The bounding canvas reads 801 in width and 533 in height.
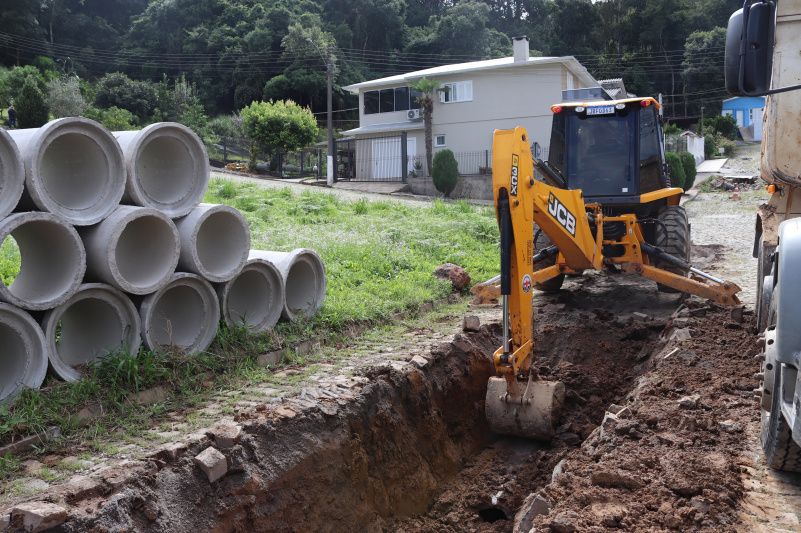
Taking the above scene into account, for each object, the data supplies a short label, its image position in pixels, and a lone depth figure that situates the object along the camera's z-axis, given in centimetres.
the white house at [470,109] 3028
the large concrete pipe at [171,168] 649
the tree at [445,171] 2697
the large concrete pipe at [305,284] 791
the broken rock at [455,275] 1034
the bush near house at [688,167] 2934
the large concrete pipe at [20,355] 514
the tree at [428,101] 3088
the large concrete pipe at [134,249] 571
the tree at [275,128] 3064
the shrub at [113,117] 2988
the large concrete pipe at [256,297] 722
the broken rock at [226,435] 496
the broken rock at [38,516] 389
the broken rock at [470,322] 783
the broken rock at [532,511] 419
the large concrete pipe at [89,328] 550
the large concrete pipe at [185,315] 646
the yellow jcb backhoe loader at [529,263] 539
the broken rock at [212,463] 474
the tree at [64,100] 3106
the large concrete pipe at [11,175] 518
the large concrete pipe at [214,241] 645
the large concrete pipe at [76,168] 545
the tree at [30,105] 2900
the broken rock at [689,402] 523
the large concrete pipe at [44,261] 521
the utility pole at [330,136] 2922
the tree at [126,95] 3800
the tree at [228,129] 3881
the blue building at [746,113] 5232
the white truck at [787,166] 361
